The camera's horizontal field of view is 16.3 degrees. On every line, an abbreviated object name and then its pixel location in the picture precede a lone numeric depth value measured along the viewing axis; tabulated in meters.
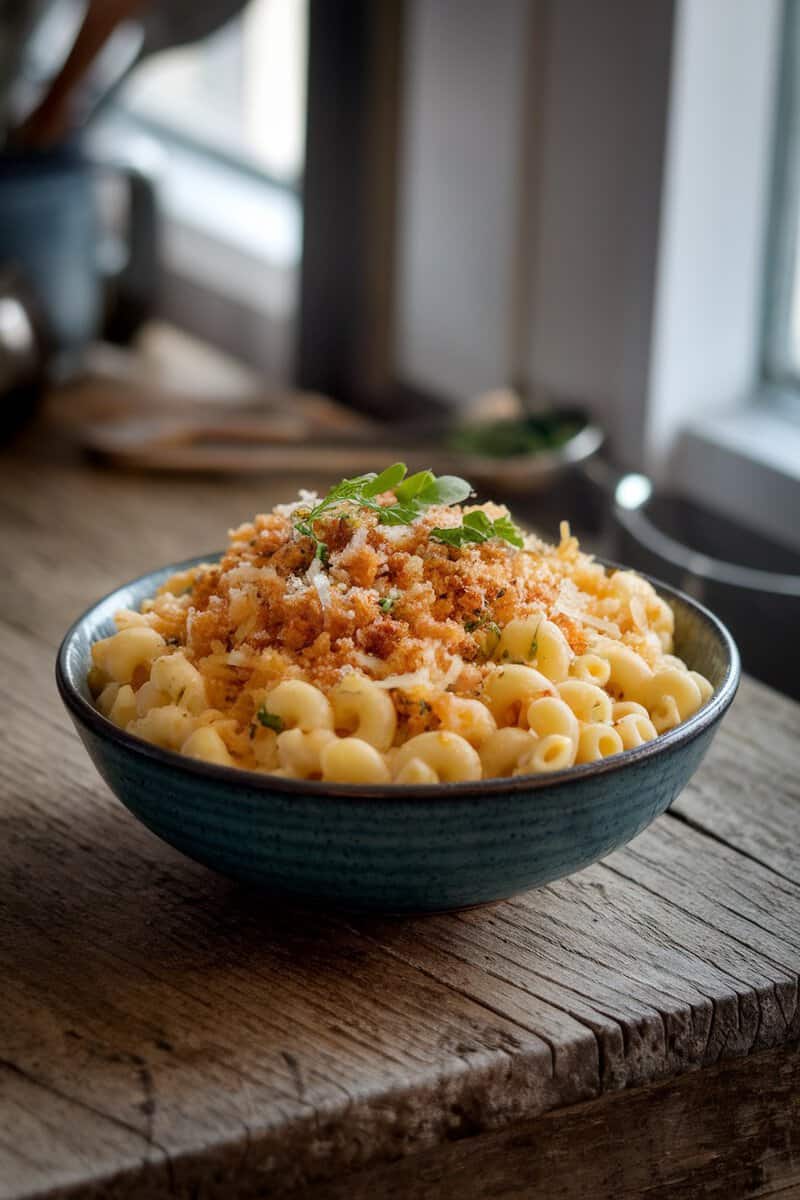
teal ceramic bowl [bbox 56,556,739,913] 0.76
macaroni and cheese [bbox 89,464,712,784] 0.78
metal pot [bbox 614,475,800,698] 1.02
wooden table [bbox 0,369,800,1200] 0.75
